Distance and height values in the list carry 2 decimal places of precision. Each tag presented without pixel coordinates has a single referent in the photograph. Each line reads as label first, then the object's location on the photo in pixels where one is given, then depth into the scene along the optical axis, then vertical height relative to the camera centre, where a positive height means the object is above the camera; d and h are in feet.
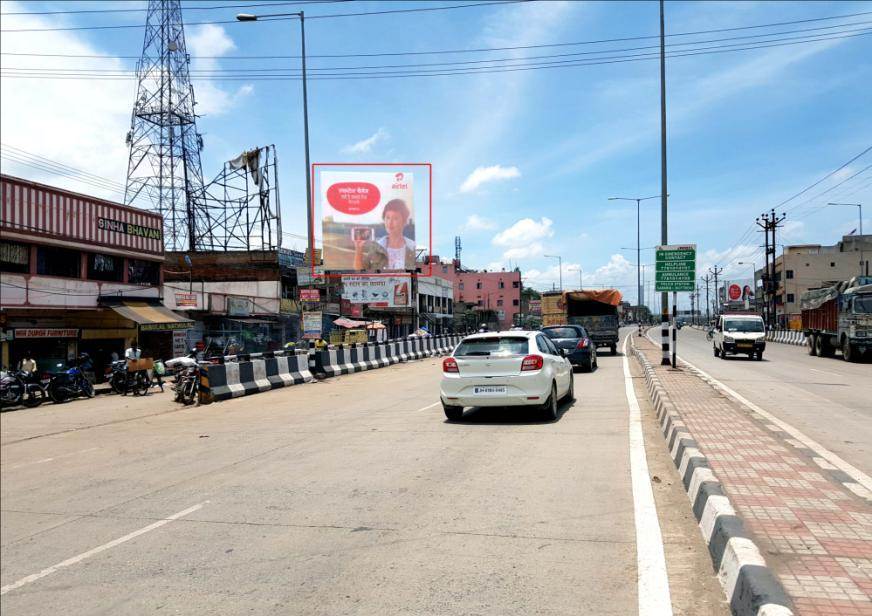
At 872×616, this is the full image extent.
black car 68.90 -3.11
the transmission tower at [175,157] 103.81 +30.08
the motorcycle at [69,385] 32.76 -3.91
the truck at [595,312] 105.70 +0.21
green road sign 68.85 +4.70
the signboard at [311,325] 67.26 -0.95
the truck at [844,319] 83.56 -1.05
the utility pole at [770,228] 204.85 +25.86
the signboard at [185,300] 97.31 +2.46
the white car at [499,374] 35.01 -3.21
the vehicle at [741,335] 90.84 -3.18
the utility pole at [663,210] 67.67 +10.70
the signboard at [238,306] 111.34 +1.73
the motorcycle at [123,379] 55.72 -5.22
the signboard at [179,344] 87.45 -3.65
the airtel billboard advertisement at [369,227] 103.96 +13.95
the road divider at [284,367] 52.16 -5.18
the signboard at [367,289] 154.51 +6.15
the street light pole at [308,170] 72.18 +16.54
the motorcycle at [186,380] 49.57 -4.73
